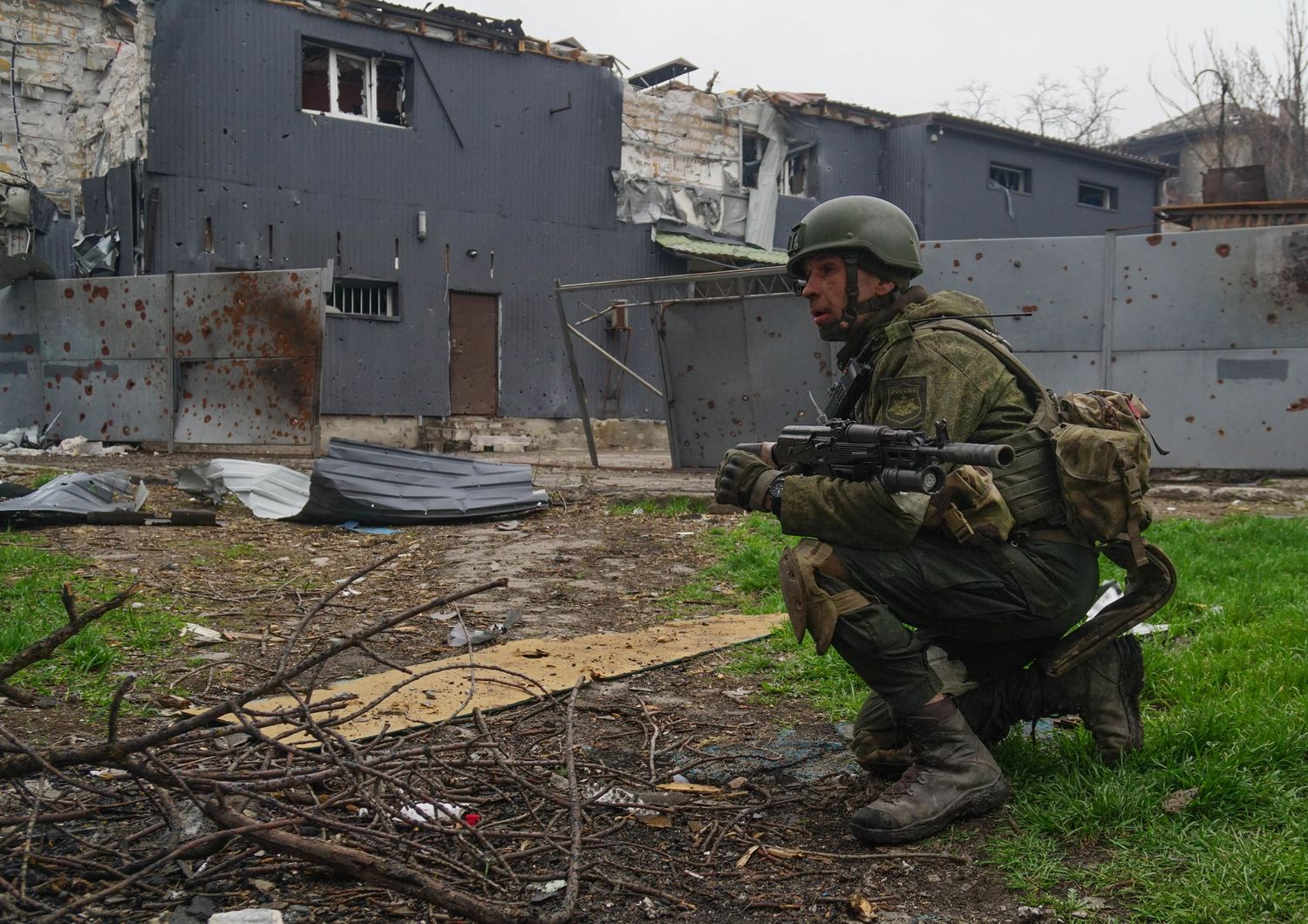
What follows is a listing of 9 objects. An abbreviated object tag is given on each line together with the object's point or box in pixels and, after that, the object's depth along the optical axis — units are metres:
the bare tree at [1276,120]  23.19
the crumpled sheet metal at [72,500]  7.05
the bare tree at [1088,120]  35.78
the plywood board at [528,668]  3.69
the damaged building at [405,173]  15.86
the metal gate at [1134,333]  9.30
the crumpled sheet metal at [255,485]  8.51
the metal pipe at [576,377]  11.30
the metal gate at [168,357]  11.52
